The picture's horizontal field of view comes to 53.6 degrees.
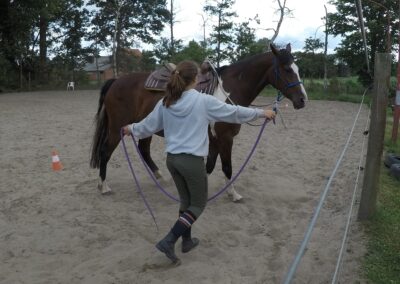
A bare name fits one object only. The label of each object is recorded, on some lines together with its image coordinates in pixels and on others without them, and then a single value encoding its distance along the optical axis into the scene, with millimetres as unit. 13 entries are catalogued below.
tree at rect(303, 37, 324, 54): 28467
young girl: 2859
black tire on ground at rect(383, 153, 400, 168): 5883
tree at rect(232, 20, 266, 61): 25812
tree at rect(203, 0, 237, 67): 27375
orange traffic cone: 5862
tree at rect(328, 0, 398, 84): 21328
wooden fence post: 3666
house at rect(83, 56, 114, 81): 54109
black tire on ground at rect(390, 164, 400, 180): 5436
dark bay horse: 4316
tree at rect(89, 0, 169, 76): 31109
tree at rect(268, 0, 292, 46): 25812
